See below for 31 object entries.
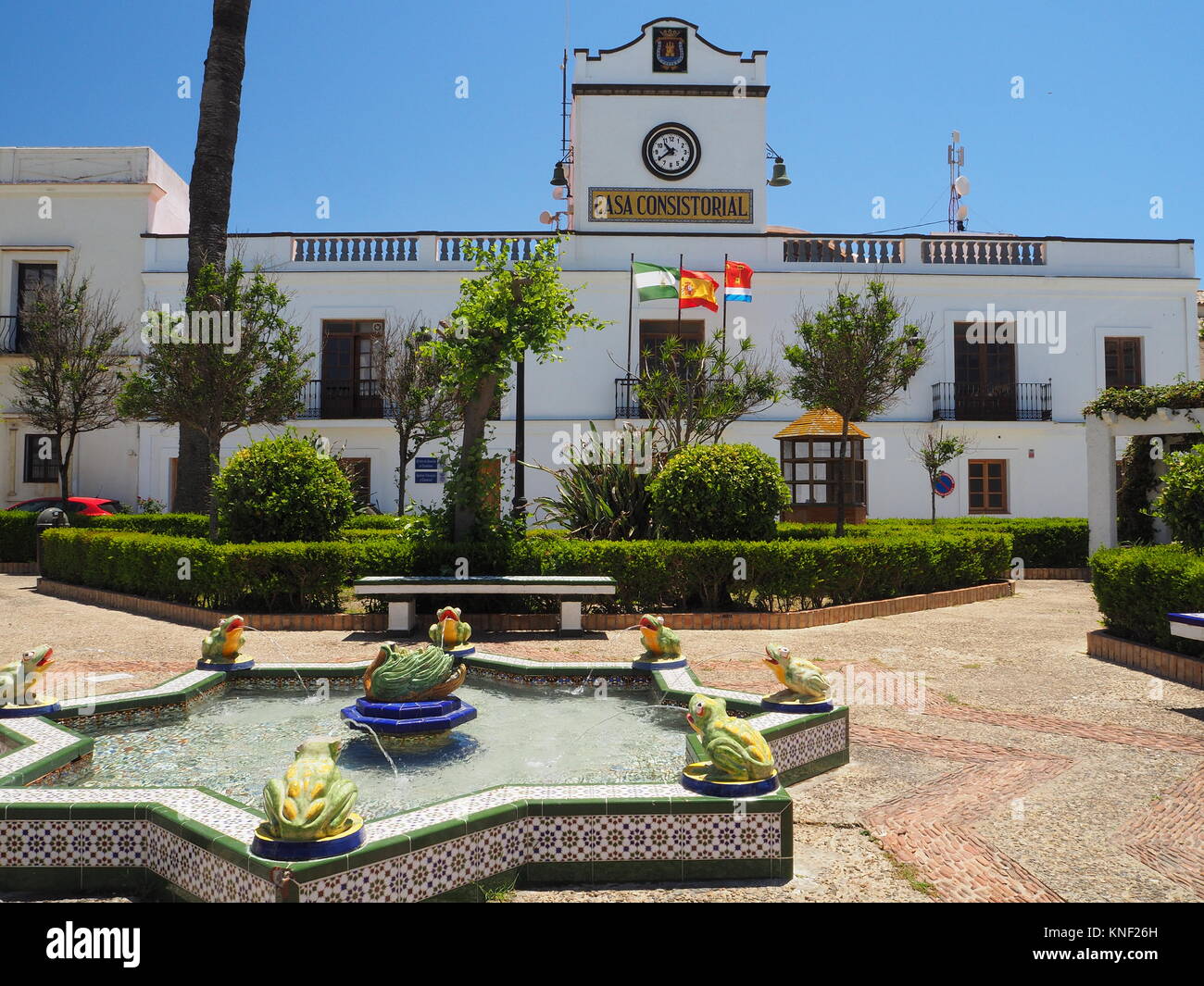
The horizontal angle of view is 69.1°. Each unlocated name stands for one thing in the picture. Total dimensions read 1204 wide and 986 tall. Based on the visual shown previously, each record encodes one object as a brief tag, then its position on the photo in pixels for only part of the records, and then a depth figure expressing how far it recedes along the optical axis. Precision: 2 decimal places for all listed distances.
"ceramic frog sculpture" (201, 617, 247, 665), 6.55
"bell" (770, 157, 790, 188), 22.19
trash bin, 15.55
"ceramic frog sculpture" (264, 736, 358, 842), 2.98
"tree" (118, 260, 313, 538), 11.77
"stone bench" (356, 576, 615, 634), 9.16
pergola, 13.90
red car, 18.92
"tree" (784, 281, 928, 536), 13.58
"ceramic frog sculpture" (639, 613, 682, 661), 6.57
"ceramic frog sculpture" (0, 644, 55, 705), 5.11
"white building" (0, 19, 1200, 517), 21.03
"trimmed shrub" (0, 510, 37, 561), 16.00
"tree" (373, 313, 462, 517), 17.09
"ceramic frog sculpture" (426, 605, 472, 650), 6.61
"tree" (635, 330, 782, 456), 14.11
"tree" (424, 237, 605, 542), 9.89
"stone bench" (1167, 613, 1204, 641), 6.16
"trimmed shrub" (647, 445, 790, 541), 10.62
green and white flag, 18.17
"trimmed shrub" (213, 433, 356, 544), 10.55
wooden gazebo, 16.89
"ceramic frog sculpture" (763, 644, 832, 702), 5.08
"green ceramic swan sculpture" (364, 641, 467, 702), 5.09
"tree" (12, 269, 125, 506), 16.31
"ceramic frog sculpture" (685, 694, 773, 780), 3.70
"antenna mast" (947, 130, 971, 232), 29.14
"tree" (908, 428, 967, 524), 19.06
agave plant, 11.57
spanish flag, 18.20
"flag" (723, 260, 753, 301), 19.06
